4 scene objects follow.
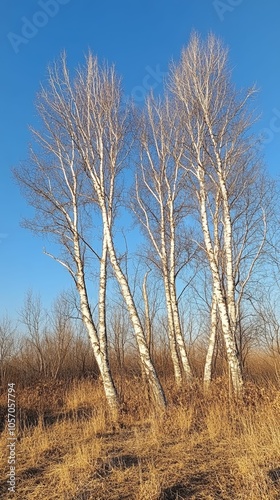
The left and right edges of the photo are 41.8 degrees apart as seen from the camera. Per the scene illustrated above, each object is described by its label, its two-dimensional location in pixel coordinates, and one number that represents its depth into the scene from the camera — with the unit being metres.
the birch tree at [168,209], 12.66
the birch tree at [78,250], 9.35
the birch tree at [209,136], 10.18
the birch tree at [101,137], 10.08
